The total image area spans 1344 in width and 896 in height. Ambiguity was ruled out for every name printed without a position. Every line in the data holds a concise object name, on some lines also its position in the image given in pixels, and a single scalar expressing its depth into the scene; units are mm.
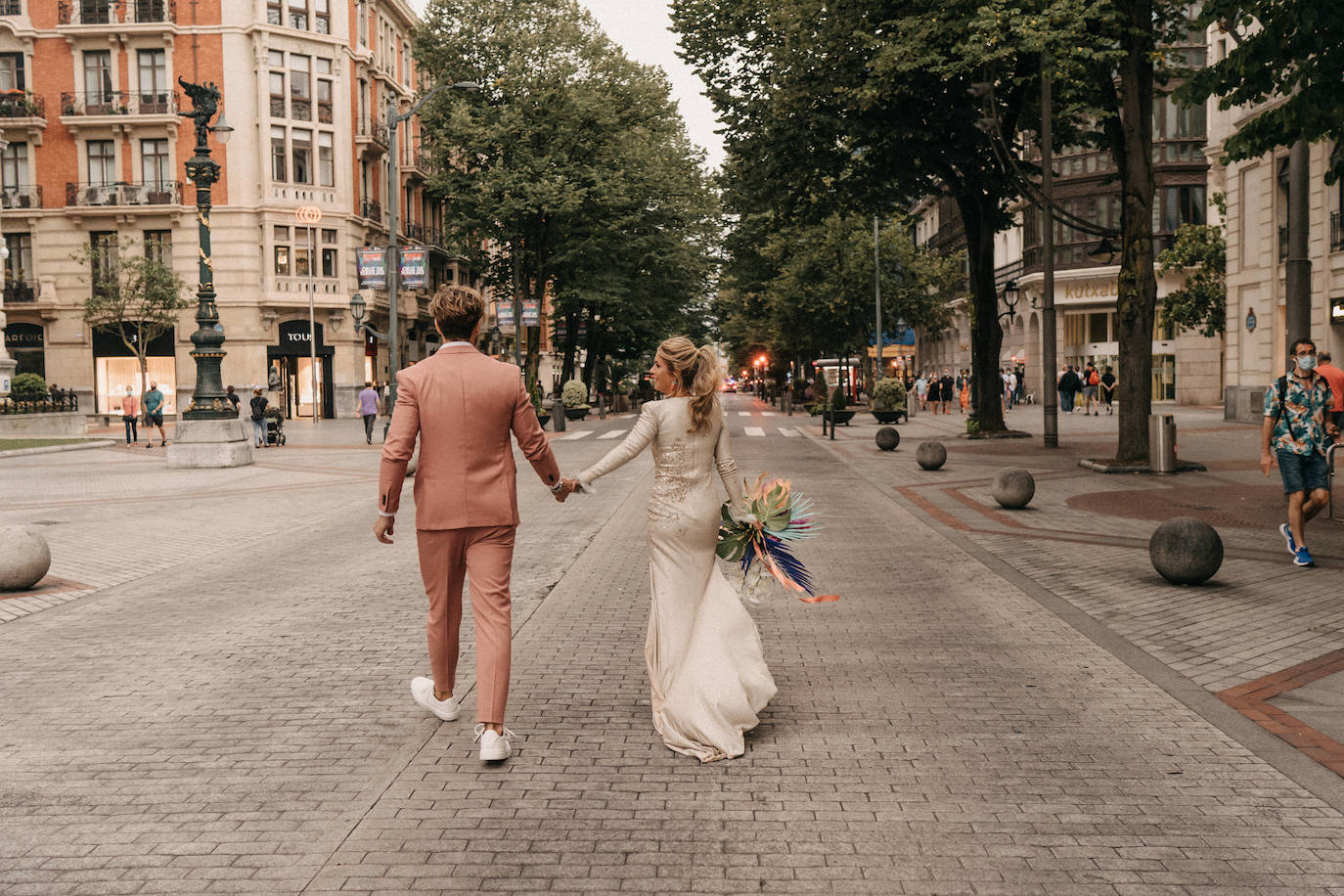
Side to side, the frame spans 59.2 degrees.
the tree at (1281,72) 11773
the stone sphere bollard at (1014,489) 13969
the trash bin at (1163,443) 17547
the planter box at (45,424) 31078
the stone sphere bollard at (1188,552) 8953
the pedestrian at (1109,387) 43844
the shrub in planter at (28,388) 32219
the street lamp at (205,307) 22922
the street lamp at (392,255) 31361
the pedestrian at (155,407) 30844
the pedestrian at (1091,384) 41438
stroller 30938
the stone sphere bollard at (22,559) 9391
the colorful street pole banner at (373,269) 30484
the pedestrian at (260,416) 29688
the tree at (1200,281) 40500
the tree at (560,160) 41969
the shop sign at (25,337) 48344
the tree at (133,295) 44031
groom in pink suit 4977
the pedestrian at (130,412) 31734
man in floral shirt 9766
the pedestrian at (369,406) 31297
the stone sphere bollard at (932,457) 19547
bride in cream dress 5145
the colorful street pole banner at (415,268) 30781
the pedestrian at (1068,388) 40375
